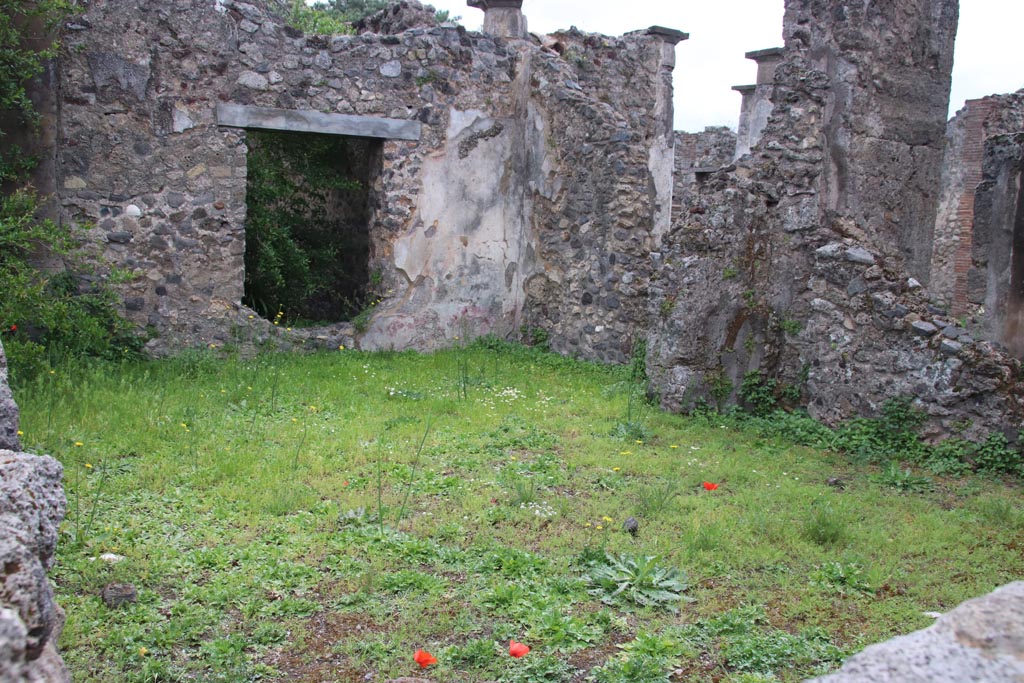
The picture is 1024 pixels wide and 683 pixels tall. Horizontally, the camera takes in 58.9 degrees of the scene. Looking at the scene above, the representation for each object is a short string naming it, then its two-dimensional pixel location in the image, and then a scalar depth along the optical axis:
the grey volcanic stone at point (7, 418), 2.55
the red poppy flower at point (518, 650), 3.00
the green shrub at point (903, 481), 4.92
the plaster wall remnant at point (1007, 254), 6.34
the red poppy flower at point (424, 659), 2.94
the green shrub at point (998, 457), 5.12
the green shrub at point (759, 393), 6.29
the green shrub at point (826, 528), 4.10
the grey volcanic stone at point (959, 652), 1.34
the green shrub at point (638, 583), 3.47
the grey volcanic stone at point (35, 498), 1.83
